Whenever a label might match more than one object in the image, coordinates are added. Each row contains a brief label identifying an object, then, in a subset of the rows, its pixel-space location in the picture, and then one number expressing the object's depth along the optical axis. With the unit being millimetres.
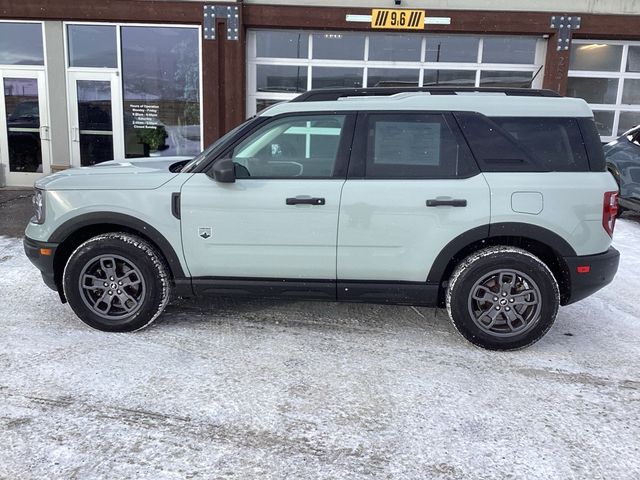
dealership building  10805
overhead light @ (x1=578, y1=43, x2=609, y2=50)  11406
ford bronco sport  3918
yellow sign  10805
